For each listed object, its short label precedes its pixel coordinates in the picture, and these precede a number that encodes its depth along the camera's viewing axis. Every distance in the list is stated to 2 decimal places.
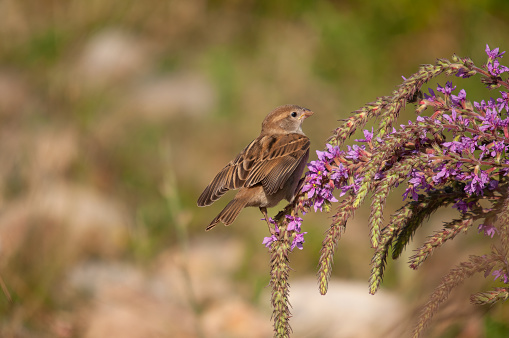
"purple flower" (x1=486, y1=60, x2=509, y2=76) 4.26
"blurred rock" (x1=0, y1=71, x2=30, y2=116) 18.84
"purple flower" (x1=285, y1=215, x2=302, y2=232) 4.71
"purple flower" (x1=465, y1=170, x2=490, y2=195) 3.92
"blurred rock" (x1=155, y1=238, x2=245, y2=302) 12.84
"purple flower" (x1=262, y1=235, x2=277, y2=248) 4.68
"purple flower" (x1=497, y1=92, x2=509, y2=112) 4.26
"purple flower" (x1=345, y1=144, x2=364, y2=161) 4.57
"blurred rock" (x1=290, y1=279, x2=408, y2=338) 10.01
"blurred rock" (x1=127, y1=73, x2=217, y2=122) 18.39
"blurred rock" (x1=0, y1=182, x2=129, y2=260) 12.46
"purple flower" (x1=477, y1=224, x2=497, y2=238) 4.09
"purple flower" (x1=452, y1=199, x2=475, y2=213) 4.33
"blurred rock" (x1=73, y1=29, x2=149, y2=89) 19.53
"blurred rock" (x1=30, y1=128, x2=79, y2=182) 14.15
